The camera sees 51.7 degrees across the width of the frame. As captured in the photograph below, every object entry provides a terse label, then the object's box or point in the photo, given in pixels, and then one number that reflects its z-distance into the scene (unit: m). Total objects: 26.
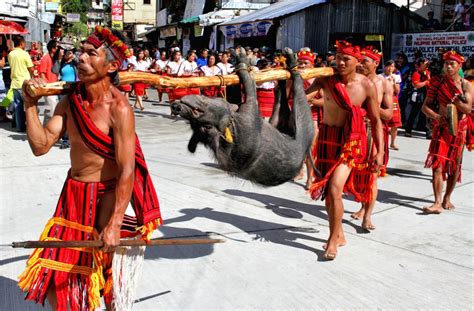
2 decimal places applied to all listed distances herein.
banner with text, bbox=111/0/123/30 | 35.03
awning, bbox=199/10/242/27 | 21.81
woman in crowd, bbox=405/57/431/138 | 10.82
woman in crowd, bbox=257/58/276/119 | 9.27
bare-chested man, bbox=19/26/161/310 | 2.53
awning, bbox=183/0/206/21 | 26.38
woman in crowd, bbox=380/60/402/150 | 8.51
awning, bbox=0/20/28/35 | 16.61
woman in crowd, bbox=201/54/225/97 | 12.56
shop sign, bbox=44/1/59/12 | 33.26
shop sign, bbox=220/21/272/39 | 17.08
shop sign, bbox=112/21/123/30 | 34.44
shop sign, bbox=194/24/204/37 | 23.58
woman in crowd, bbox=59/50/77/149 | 8.55
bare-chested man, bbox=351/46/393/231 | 4.99
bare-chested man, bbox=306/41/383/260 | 4.30
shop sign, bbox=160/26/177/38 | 28.87
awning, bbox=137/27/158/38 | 34.38
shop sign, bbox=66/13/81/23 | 37.81
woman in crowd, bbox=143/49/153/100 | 15.92
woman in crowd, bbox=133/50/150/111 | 15.00
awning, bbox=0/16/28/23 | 21.85
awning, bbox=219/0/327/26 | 16.42
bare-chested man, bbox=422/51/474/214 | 5.56
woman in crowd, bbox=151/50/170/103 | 14.07
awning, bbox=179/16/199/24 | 23.42
